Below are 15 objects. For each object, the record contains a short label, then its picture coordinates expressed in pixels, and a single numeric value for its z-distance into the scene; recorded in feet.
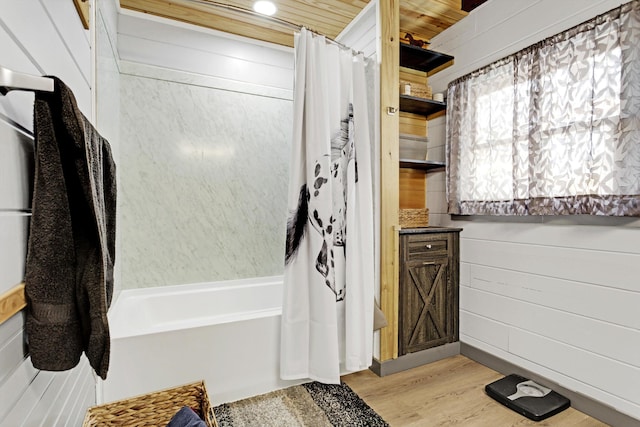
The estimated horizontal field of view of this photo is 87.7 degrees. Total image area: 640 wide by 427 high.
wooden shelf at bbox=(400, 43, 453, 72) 8.34
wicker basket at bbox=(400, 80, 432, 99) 8.57
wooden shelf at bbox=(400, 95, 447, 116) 8.32
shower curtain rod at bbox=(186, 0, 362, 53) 5.99
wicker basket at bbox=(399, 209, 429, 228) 8.36
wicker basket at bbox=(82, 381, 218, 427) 4.05
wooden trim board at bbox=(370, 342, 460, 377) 7.50
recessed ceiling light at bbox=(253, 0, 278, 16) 7.87
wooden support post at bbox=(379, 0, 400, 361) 7.39
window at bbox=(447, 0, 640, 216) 5.38
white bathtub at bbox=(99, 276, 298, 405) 5.49
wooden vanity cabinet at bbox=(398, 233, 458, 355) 7.68
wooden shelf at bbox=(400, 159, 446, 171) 8.35
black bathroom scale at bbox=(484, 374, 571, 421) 5.95
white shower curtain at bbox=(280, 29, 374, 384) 6.34
